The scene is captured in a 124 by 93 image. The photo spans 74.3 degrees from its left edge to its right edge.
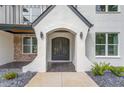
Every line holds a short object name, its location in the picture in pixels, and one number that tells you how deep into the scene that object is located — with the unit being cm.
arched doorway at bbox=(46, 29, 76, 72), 792
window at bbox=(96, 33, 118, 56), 659
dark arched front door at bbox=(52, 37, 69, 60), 819
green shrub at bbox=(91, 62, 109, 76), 495
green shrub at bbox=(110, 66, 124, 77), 501
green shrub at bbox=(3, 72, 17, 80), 449
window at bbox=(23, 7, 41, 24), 807
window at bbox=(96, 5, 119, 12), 661
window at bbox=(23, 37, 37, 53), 838
